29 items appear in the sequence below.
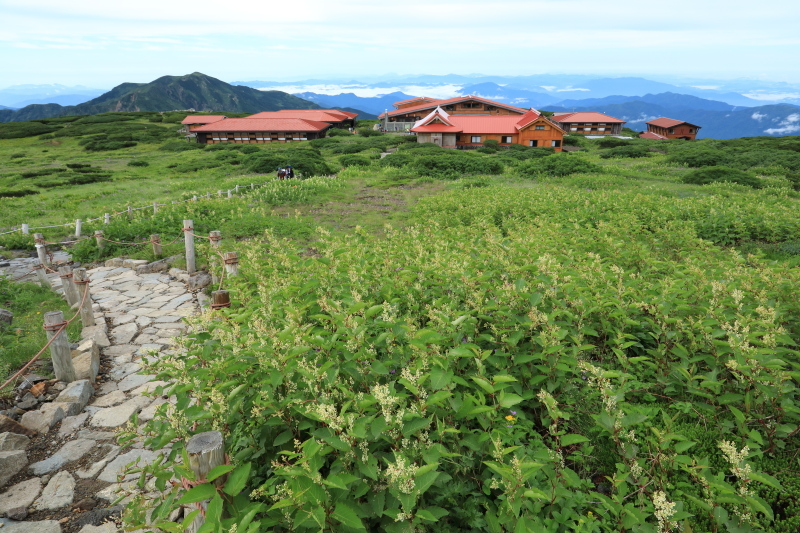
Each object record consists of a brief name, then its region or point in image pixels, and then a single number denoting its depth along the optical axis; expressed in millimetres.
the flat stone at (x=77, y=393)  6215
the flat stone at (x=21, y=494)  4484
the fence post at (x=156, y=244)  12758
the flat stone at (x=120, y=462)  4902
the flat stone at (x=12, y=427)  5383
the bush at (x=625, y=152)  39362
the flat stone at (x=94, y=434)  5621
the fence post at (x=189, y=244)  10799
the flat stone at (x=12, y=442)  5133
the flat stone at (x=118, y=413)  5898
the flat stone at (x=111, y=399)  6355
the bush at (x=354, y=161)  35156
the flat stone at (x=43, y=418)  5696
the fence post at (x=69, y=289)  8719
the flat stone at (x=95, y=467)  4957
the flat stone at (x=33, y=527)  4176
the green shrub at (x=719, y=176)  21438
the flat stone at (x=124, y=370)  7094
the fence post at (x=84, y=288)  8445
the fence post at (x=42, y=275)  11019
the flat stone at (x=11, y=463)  4840
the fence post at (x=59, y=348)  6332
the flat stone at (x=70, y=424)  5711
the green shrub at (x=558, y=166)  26641
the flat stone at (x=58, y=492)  4531
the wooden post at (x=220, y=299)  6512
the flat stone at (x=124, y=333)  8250
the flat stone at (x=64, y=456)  5066
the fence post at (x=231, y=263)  8156
